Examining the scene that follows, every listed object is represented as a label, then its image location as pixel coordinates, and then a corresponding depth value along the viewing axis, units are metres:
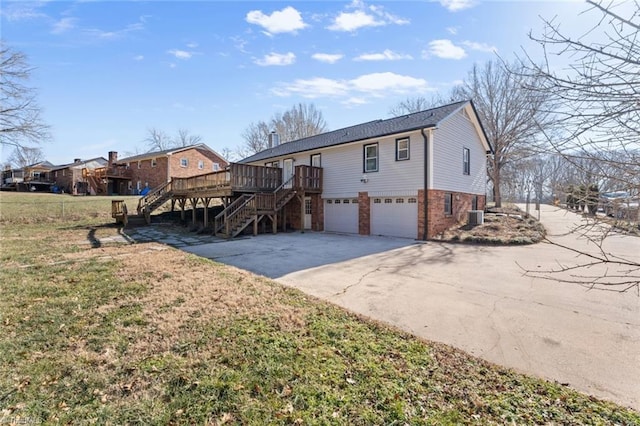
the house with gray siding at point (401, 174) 13.16
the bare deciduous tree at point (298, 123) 38.44
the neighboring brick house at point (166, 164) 28.75
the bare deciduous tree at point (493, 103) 22.95
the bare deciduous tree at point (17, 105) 17.17
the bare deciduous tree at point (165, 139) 54.50
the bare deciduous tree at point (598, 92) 1.82
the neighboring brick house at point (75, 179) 33.25
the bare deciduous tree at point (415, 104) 29.95
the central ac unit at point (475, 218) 14.96
